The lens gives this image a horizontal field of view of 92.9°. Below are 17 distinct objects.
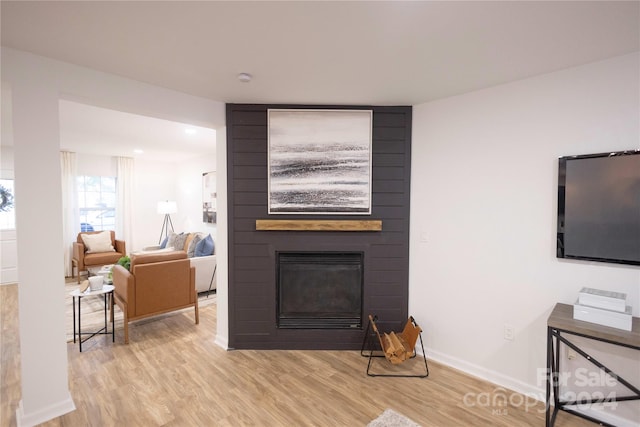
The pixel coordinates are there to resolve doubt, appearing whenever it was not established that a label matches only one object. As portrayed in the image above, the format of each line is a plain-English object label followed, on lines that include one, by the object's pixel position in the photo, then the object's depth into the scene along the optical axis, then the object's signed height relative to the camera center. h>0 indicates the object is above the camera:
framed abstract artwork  2.88 +0.43
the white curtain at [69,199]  5.76 +0.10
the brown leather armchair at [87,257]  5.60 -0.99
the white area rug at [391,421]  1.96 -1.41
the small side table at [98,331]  3.01 -1.24
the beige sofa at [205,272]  4.49 -1.01
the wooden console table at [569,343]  1.68 -0.73
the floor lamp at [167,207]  6.35 -0.04
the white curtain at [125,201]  6.43 +0.08
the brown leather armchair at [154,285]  3.20 -0.89
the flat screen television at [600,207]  1.89 +0.01
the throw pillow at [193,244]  5.19 -0.68
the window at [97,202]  6.18 +0.05
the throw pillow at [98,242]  5.80 -0.72
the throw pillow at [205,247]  4.85 -0.67
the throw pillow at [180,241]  5.67 -0.68
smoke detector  2.25 +0.96
